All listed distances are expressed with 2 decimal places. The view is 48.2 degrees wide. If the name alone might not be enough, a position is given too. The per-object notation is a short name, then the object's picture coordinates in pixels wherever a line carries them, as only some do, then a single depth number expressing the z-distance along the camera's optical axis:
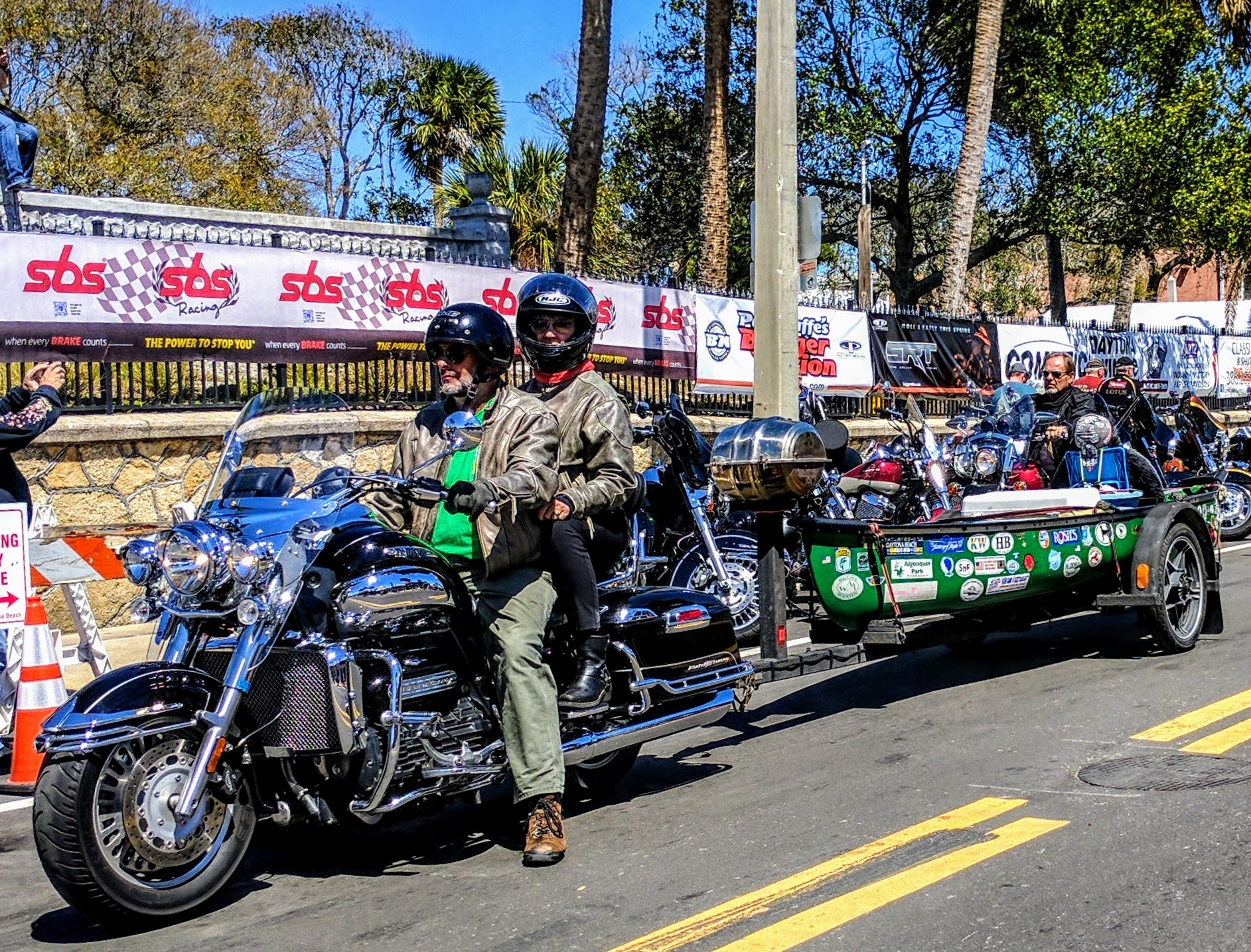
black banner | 17.69
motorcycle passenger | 5.42
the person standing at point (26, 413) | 7.53
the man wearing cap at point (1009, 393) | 11.59
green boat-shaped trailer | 6.48
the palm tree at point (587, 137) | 16.70
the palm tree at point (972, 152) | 22.17
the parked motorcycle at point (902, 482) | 10.91
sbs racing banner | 10.07
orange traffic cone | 6.72
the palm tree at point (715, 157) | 18.92
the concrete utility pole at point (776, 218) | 11.77
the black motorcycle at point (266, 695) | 4.30
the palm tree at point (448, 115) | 32.50
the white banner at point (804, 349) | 15.25
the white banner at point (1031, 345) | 19.64
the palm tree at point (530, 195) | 29.30
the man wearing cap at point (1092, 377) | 10.62
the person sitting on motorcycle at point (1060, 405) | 9.72
